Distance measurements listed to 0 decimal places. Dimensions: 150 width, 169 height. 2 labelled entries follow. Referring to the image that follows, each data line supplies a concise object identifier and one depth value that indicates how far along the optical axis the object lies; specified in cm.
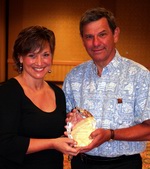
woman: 155
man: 172
